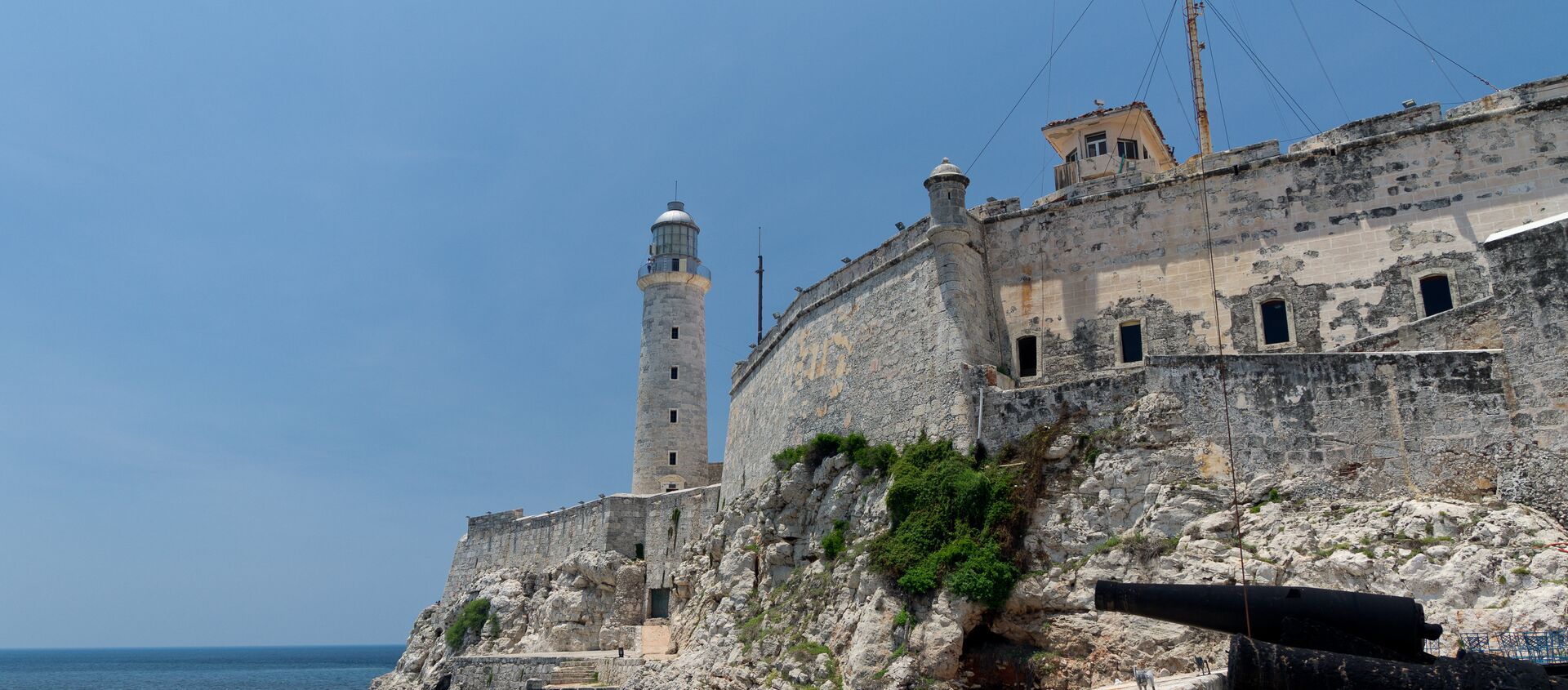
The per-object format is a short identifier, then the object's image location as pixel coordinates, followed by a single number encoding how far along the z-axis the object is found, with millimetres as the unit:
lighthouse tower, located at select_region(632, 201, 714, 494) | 35000
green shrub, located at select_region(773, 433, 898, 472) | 21031
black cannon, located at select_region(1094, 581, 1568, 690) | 8023
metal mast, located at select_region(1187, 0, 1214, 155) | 25688
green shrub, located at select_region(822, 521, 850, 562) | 20969
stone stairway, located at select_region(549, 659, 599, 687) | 27719
